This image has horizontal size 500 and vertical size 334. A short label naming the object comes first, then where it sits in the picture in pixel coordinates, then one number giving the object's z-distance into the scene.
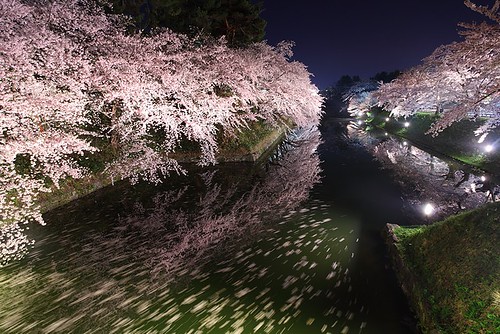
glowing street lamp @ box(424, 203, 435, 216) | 12.34
